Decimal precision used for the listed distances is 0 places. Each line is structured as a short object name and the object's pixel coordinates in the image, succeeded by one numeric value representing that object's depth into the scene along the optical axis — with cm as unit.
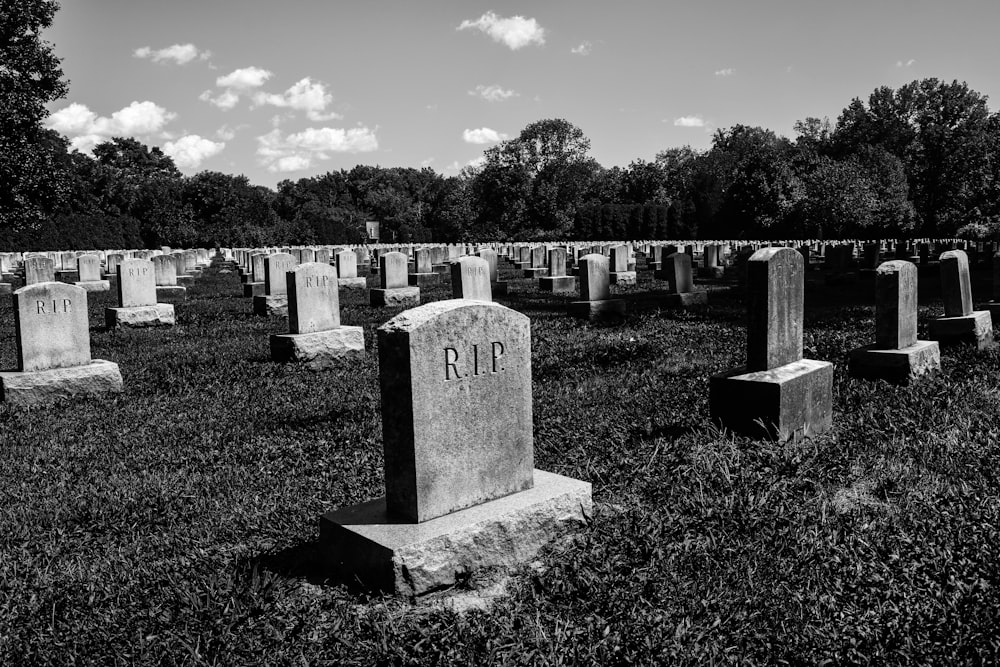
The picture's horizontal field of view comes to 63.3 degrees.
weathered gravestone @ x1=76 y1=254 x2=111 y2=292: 2283
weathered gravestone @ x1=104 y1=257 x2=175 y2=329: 1436
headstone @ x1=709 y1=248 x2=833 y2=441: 577
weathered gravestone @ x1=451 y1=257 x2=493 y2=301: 1231
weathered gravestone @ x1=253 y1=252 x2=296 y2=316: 1609
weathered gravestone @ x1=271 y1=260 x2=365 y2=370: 1027
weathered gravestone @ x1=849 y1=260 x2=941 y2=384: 776
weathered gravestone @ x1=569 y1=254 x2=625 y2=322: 1469
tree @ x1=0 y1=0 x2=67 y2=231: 2953
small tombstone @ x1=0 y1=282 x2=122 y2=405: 842
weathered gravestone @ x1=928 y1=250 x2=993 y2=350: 962
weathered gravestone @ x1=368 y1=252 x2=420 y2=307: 1753
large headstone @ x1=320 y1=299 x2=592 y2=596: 352
